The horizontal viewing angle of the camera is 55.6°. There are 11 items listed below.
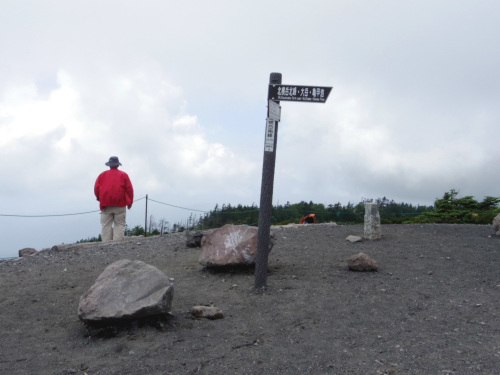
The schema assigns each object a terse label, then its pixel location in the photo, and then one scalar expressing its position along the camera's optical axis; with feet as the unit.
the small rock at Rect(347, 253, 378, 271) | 23.54
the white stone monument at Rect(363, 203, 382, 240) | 31.68
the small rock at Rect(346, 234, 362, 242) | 31.63
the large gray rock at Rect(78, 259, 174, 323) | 16.14
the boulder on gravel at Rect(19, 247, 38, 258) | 40.23
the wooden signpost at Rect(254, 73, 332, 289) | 20.81
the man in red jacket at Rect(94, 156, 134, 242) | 35.42
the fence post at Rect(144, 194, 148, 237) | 48.55
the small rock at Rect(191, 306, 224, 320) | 17.78
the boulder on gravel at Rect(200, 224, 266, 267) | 23.24
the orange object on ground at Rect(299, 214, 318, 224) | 46.22
